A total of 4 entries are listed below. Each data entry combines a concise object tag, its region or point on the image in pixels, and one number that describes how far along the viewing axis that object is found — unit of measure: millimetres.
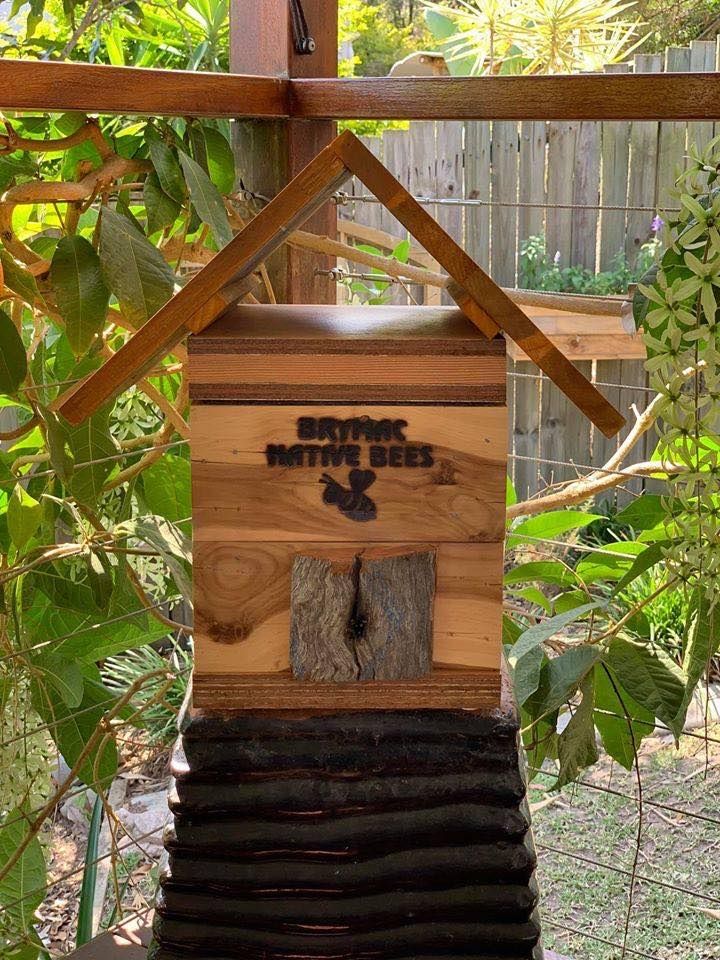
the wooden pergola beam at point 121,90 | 858
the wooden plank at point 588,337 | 4125
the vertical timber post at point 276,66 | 1263
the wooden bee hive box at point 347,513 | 764
